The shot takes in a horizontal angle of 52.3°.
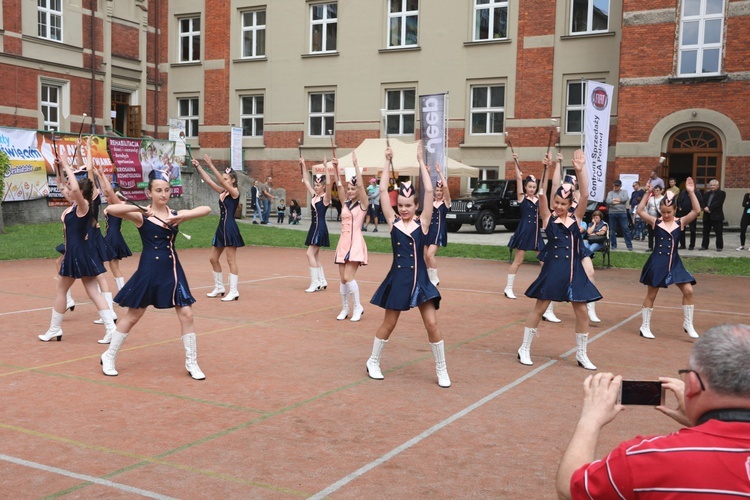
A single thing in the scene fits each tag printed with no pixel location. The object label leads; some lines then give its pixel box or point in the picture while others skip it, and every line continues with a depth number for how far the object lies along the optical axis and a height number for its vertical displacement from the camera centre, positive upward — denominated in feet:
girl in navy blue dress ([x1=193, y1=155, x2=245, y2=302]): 41.98 -3.62
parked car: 93.04 -3.61
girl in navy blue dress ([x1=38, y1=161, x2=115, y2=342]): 28.86 -3.48
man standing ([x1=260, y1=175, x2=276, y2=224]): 106.22 -4.05
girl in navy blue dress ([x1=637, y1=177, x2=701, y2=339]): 33.19 -3.51
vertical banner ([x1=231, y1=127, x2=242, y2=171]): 111.30 +4.03
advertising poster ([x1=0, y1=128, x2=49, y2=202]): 81.15 +0.10
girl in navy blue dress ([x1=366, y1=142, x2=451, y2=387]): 24.27 -3.26
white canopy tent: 94.99 +2.10
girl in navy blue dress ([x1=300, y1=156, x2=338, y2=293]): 43.04 -2.48
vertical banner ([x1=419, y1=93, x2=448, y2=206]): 73.92 +5.14
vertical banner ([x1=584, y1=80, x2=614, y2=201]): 68.74 +4.70
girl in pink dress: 36.11 -3.32
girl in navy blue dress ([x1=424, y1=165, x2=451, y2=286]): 46.85 -3.09
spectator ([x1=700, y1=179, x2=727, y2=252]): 71.65 -2.97
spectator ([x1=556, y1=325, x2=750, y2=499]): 7.06 -2.48
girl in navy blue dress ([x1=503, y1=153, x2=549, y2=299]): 45.21 -2.90
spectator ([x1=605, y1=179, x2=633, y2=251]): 73.93 -2.92
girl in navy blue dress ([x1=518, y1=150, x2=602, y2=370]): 27.22 -3.42
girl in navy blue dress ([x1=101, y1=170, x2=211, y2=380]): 24.13 -3.46
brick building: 87.86 +14.48
